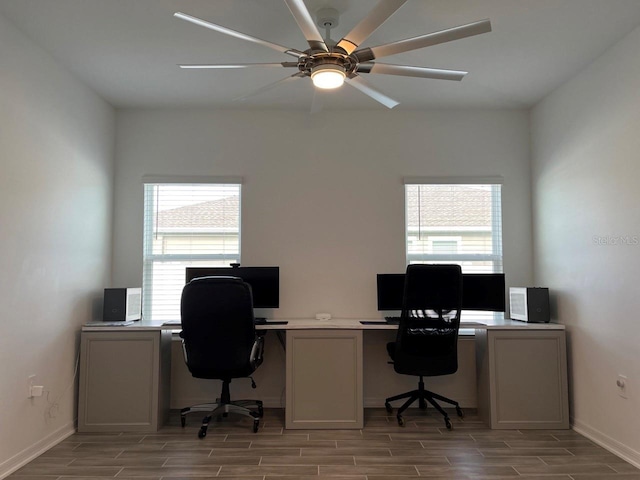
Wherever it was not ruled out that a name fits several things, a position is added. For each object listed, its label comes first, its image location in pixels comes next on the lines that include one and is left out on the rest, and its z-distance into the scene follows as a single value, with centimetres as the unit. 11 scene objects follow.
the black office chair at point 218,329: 340
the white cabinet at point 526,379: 368
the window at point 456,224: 442
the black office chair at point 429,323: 360
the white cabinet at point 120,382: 364
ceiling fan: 216
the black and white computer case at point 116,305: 386
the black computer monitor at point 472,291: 405
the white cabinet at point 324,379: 367
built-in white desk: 365
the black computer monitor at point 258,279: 411
